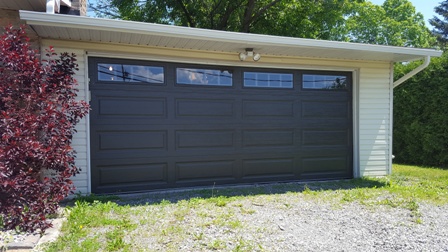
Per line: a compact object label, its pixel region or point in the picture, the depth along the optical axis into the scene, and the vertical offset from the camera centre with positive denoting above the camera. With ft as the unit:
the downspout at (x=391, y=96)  20.74 +1.29
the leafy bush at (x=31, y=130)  9.23 -0.46
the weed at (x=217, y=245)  10.04 -3.97
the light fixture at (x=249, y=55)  17.81 +3.37
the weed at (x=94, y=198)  15.15 -3.85
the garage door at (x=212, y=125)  16.80 -0.50
